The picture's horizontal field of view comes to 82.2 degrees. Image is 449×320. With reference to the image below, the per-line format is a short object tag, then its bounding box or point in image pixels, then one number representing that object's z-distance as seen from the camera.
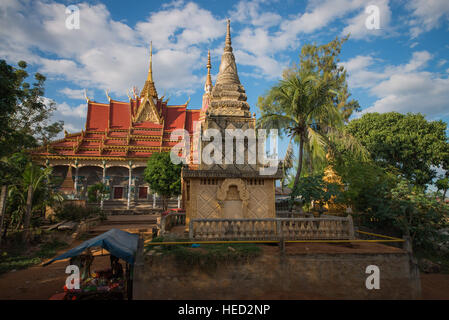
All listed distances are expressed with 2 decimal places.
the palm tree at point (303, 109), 14.77
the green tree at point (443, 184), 17.48
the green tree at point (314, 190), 13.56
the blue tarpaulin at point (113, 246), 6.99
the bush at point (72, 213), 19.23
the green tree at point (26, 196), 14.78
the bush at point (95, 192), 28.23
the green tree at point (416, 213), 13.36
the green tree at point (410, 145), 22.38
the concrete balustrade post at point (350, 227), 9.44
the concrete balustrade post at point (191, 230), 8.95
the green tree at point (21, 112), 9.52
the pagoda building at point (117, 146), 32.03
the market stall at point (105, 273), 6.77
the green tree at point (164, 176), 24.55
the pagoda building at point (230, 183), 10.86
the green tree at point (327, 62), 25.75
